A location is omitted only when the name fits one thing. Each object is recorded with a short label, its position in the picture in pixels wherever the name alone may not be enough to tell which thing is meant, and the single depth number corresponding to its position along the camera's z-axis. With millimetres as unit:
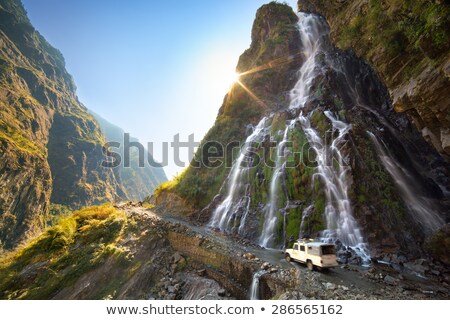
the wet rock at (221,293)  13453
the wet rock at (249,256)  14457
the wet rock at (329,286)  10649
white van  12578
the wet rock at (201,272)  15603
